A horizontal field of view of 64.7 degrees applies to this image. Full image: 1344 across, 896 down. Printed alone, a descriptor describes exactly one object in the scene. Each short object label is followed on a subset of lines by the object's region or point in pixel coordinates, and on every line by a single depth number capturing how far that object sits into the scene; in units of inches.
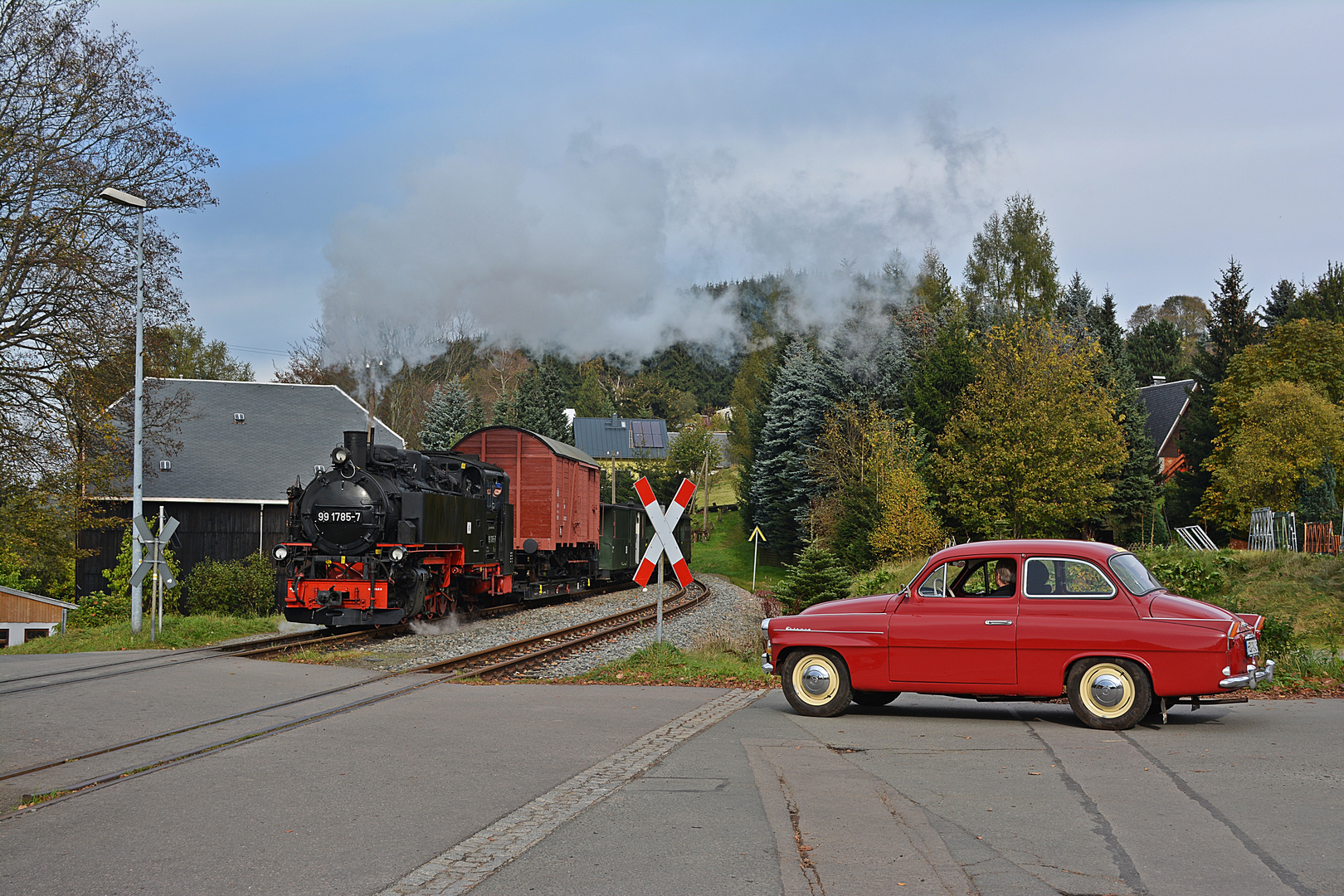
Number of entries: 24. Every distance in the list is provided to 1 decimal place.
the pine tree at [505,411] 2588.6
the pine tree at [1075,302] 2263.8
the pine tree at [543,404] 2652.6
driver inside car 364.5
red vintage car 340.8
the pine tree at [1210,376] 1905.8
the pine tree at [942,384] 1720.0
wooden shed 1432.1
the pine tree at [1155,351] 2787.9
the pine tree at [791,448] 1839.3
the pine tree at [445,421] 2274.9
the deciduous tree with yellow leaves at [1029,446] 1465.3
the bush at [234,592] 1213.1
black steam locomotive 710.5
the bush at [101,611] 1213.7
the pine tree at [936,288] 2044.8
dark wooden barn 1519.4
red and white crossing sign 507.8
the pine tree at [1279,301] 2151.8
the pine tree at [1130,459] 1781.5
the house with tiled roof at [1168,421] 2289.6
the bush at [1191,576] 737.0
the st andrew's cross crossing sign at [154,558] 678.5
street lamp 716.9
